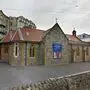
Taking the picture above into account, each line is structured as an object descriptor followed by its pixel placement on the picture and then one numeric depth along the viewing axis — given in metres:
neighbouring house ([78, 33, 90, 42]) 38.98
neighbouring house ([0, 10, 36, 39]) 29.83
